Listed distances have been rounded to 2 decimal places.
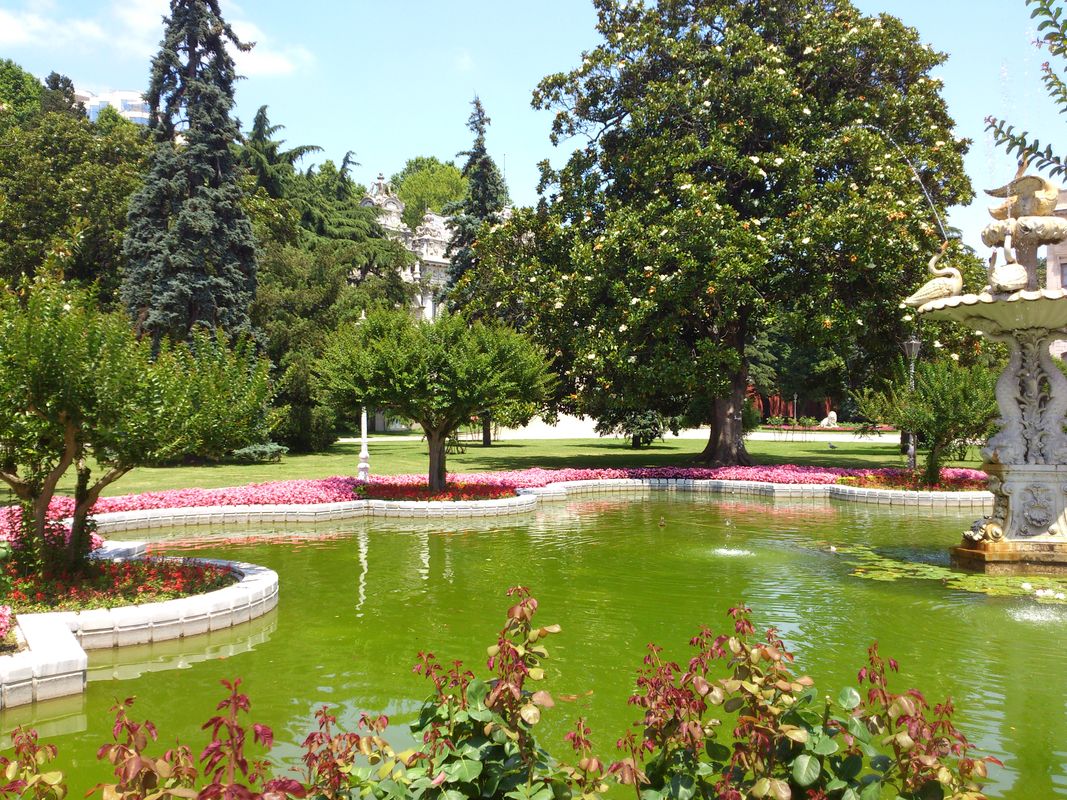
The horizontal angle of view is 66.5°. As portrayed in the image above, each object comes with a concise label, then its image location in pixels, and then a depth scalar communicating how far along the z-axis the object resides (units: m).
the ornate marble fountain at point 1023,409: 11.27
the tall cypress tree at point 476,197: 43.66
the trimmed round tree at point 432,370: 16.92
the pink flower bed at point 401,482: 16.22
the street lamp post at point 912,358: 20.88
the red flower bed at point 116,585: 8.50
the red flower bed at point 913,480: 20.22
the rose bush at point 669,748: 3.24
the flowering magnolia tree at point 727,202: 22.69
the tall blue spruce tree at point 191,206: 29.62
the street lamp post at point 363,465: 19.23
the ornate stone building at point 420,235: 71.62
